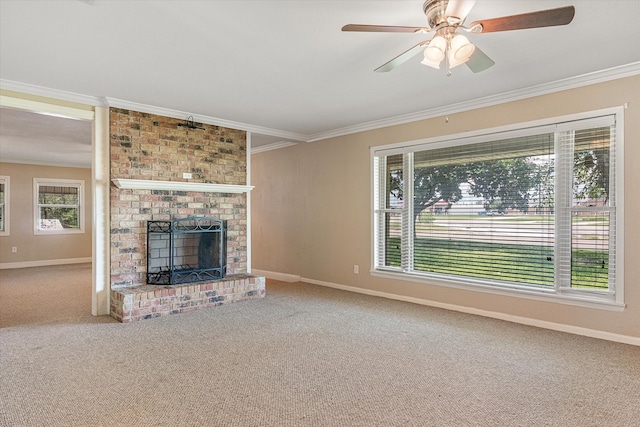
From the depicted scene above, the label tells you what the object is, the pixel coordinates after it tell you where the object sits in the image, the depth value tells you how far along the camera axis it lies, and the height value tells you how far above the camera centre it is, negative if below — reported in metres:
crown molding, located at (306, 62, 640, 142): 3.37 +1.21
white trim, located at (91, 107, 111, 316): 4.29 -0.12
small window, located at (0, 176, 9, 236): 8.27 +0.07
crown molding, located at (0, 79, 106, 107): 3.66 +1.19
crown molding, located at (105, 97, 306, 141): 4.32 +1.19
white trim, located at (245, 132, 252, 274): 5.50 +0.03
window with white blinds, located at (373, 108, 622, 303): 3.56 +0.02
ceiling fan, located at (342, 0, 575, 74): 1.94 +1.01
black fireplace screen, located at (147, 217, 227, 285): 4.59 -0.52
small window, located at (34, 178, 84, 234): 8.74 +0.07
